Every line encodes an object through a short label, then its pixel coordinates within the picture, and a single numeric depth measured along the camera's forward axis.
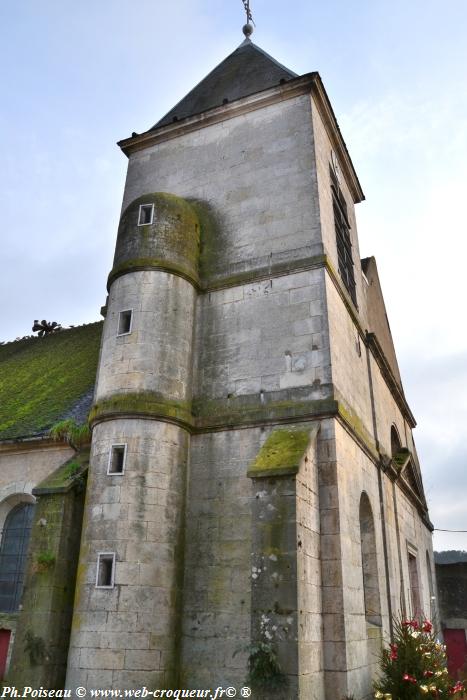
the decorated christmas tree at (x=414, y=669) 8.16
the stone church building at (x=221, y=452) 8.16
